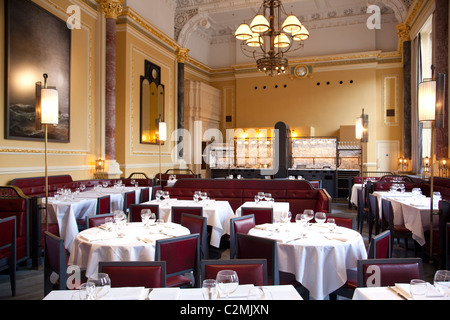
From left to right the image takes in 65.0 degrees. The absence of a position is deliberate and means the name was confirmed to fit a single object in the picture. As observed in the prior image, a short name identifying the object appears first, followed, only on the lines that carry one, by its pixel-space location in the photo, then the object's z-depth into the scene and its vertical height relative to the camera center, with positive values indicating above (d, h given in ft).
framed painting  21.77 +6.52
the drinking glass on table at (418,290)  5.80 -2.18
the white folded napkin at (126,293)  5.94 -2.33
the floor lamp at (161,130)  33.47 +2.73
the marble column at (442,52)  25.68 +7.97
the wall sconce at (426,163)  33.73 -0.42
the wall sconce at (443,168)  24.56 -0.66
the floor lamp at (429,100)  15.26 +2.58
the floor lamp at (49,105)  16.53 +2.55
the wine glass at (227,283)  5.64 -1.99
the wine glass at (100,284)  5.65 -2.00
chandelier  22.31 +8.22
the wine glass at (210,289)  5.68 -2.10
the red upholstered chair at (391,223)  16.24 -3.09
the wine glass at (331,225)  10.95 -2.06
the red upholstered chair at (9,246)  12.16 -3.08
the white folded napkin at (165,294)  6.09 -2.38
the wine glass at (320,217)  11.51 -1.90
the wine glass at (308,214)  11.32 -1.80
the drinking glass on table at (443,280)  6.04 -2.11
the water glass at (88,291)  5.50 -2.09
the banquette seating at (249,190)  19.70 -1.81
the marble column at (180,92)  43.72 +8.35
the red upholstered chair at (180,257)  9.28 -2.67
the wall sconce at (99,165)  30.27 -0.49
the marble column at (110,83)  30.94 +6.70
